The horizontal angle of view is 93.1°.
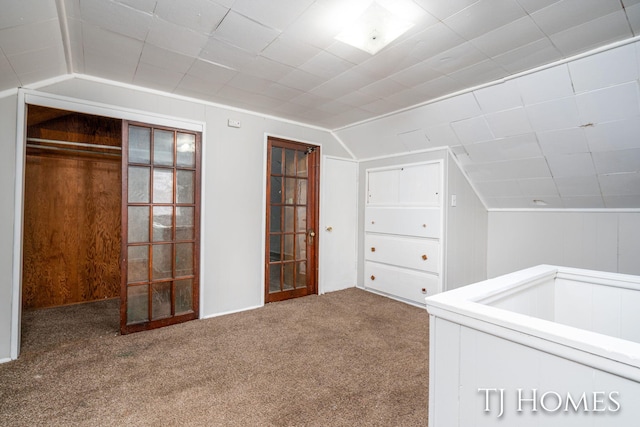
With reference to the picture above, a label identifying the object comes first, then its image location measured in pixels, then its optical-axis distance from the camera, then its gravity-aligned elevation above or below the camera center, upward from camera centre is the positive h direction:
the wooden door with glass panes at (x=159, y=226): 2.87 -0.17
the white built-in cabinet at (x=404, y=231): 3.57 -0.23
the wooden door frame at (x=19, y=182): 2.33 +0.20
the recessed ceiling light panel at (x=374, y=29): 1.78 +1.16
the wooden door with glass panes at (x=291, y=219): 3.78 -0.11
